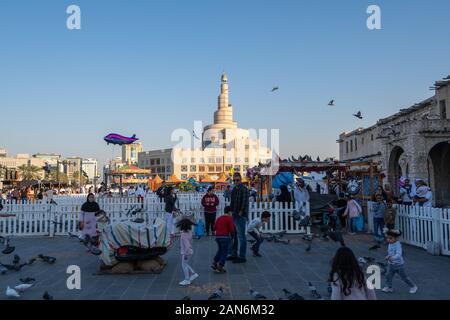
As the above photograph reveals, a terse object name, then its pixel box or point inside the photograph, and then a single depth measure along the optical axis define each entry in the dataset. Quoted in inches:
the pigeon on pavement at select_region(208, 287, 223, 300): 193.7
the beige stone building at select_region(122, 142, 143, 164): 6263.8
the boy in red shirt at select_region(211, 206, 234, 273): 262.5
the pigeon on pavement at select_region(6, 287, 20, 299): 202.2
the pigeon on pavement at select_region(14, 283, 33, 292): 212.2
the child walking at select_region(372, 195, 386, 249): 380.2
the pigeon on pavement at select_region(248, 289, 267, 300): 193.0
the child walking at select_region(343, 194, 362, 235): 425.1
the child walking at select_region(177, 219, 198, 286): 233.1
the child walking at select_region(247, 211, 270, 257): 312.2
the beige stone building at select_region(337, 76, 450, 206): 800.3
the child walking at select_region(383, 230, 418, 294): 214.1
